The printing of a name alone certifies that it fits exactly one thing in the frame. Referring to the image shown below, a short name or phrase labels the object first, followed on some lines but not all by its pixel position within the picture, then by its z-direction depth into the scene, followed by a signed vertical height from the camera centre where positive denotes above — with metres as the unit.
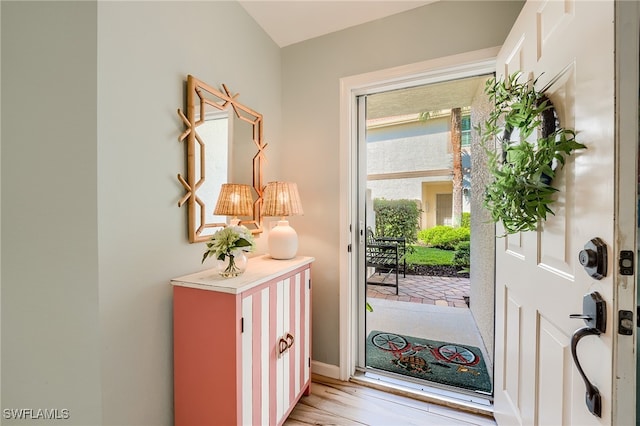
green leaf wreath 0.82 +0.18
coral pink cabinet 1.08 -0.63
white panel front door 0.62 -0.08
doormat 1.78 -1.15
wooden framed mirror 1.29 +0.36
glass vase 1.20 -0.26
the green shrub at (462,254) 2.09 -0.35
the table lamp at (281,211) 1.59 +0.00
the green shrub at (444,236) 2.04 -0.20
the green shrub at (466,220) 2.00 -0.07
